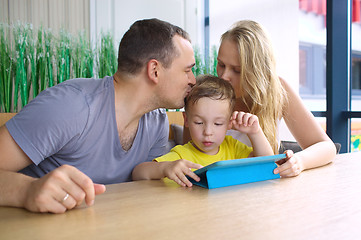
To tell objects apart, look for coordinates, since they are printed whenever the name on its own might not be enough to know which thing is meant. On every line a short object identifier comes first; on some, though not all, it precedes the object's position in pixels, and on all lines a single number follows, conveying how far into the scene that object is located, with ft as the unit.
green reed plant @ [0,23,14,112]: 8.70
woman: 5.46
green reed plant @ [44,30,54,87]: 9.30
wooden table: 1.92
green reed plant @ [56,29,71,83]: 9.48
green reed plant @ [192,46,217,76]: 11.71
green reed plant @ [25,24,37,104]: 9.05
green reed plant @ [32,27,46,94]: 9.16
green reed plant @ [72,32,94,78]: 9.80
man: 2.41
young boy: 4.15
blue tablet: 3.08
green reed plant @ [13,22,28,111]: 8.84
